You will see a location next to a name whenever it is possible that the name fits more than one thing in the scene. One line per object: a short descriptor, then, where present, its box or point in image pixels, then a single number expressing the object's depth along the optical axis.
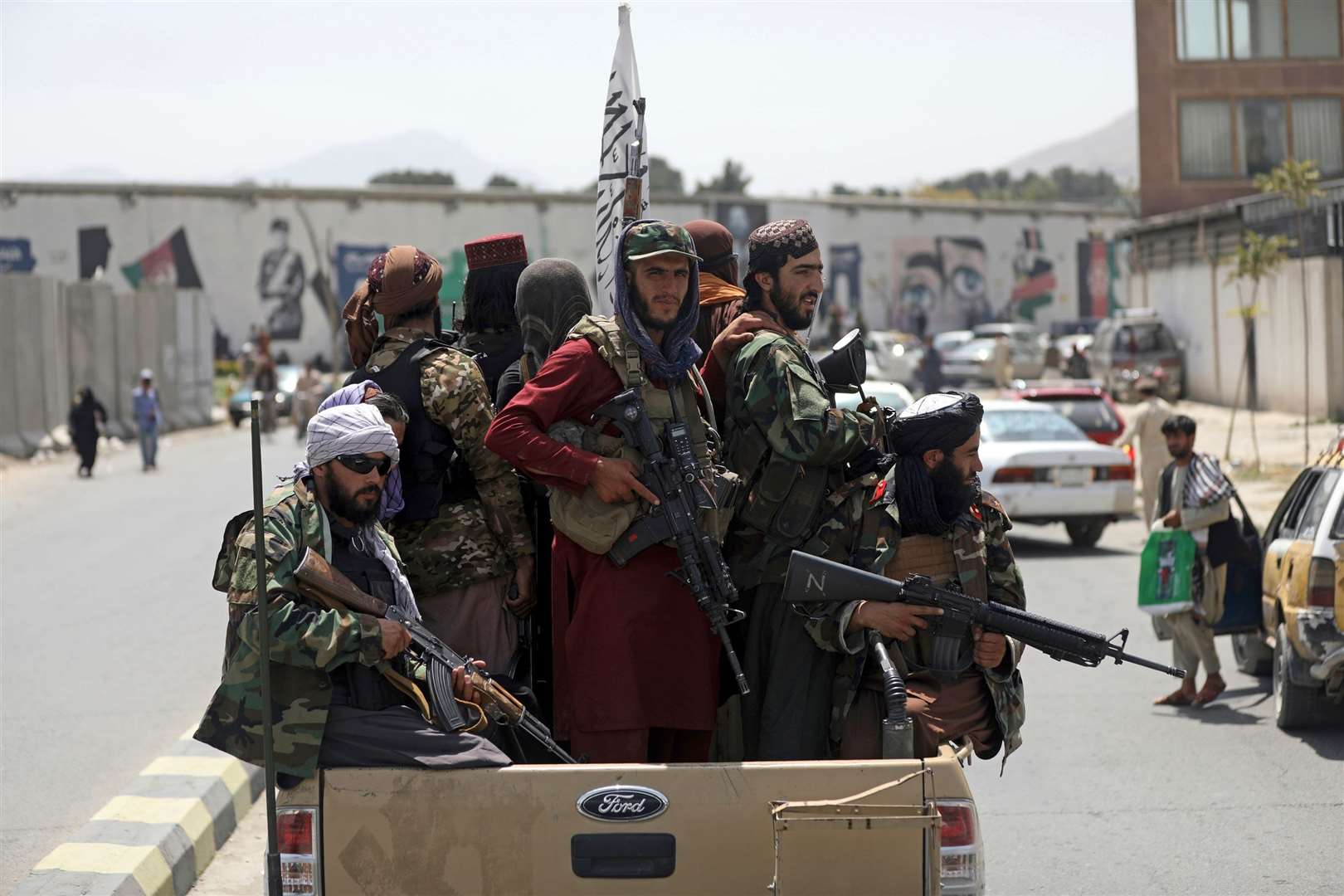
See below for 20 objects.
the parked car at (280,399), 42.31
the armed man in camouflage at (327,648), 3.81
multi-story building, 43.38
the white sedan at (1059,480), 16.64
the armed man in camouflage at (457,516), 4.79
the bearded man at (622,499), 4.27
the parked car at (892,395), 17.95
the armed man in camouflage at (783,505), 4.38
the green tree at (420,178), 124.12
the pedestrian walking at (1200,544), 9.73
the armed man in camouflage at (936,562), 4.45
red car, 21.62
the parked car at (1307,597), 8.29
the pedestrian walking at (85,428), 27.64
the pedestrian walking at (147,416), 28.39
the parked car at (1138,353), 39.09
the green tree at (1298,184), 26.14
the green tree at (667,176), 142.12
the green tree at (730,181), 118.25
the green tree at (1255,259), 25.64
